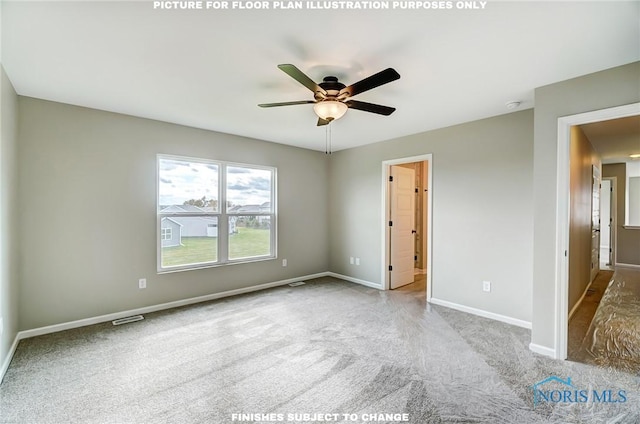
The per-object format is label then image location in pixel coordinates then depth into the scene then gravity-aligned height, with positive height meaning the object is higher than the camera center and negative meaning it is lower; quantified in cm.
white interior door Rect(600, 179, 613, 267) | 669 -27
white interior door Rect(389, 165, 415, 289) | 486 -29
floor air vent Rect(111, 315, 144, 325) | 329 -132
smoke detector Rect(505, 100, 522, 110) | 301 +114
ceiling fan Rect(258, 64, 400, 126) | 192 +91
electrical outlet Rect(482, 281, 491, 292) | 356 -98
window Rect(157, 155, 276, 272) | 387 -6
